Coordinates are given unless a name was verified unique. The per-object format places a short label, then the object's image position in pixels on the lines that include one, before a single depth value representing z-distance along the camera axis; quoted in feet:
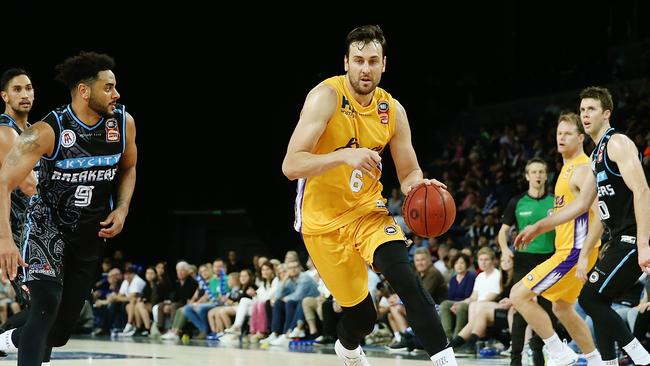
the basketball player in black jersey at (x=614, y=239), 19.42
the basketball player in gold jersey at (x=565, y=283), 22.89
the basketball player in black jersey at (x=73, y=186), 15.99
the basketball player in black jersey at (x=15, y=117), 19.13
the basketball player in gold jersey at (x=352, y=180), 15.58
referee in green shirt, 24.89
